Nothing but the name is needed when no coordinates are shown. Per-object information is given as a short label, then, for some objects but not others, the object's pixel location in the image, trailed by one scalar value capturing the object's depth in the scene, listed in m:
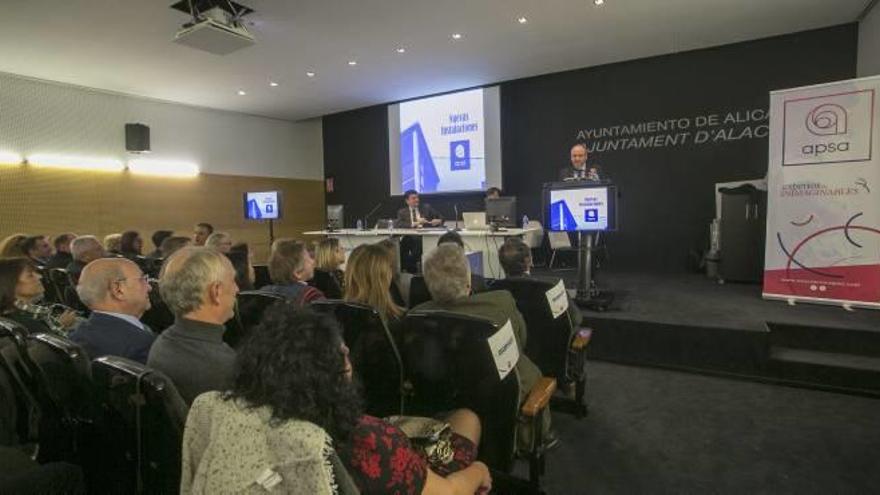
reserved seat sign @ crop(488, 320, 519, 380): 1.67
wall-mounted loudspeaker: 8.12
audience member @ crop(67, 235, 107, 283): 3.76
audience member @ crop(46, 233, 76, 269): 4.47
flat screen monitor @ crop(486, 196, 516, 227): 6.30
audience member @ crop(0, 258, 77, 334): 2.18
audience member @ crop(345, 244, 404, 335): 2.20
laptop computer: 6.37
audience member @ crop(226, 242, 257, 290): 3.15
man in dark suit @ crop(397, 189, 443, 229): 7.04
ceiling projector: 4.85
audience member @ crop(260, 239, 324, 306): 2.73
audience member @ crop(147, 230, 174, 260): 5.71
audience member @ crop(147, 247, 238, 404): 1.41
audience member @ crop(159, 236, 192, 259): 3.93
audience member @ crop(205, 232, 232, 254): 4.03
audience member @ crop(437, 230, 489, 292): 2.71
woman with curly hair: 0.90
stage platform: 3.39
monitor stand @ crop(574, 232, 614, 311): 4.32
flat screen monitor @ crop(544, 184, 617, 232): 4.05
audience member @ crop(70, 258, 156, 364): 1.72
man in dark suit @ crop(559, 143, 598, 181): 5.15
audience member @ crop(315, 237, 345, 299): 3.24
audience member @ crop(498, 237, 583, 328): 2.96
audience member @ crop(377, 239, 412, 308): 2.49
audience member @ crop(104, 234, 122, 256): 5.02
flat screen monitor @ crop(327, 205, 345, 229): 8.51
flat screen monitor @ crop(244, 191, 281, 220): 8.45
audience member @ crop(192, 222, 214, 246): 5.94
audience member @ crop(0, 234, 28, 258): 3.88
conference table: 5.98
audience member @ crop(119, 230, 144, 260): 4.82
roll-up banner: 3.87
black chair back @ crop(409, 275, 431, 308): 2.77
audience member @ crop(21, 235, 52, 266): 4.11
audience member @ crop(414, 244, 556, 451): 1.96
